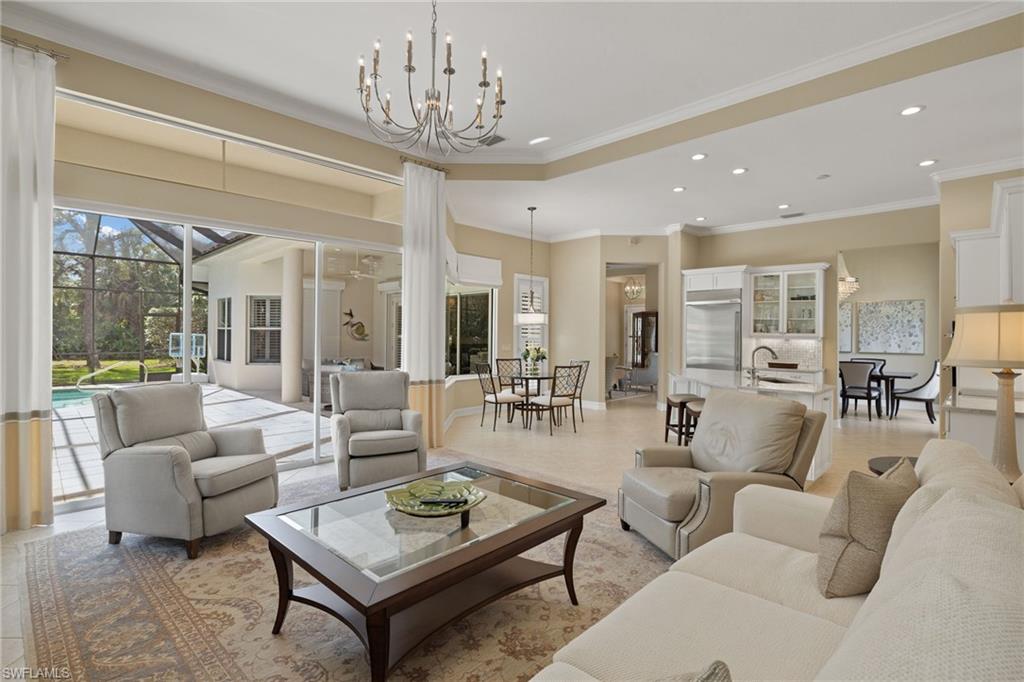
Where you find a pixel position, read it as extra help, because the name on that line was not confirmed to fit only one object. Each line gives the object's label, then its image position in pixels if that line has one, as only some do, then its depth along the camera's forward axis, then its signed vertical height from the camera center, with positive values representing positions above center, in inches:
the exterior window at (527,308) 335.6 +20.9
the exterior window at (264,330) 184.1 +2.9
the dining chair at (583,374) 276.5 -21.1
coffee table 64.7 -33.2
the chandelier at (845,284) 344.2 +39.7
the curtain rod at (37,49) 123.6 +75.0
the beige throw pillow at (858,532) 57.5 -23.4
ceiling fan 209.8 +30.4
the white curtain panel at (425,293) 210.8 +19.7
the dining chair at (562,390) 255.6 -28.7
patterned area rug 74.4 -50.1
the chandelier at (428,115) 105.4 +79.3
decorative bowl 86.0 -29.9
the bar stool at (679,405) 205.5 -28.9
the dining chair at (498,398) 256.7 -32.1
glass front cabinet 283.8 +21.5
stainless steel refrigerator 303.3 +5.5
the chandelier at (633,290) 472.7 +47.5
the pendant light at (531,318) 295.0 +12.3
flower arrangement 289.2 -11.4
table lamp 89.2 -2.2
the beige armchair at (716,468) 99.2 -29.5
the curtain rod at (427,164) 209.9 +76.7
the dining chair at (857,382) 297.7 -27.2
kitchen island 165.5 -19.6
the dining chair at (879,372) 315.9 -22.7
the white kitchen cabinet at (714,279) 302.5 +38.3
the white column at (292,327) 192.9 +4.2
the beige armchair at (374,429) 149.1 -30.6
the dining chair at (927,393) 287.9 -33.3
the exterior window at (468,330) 300.8 +4.9
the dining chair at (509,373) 282.8 -22.2
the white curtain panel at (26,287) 122.3 +12.8
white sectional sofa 24.5 -26.7
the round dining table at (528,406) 254.4 -35.8
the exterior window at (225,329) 171.7 +2.9
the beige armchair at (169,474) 109.3 -32.2
